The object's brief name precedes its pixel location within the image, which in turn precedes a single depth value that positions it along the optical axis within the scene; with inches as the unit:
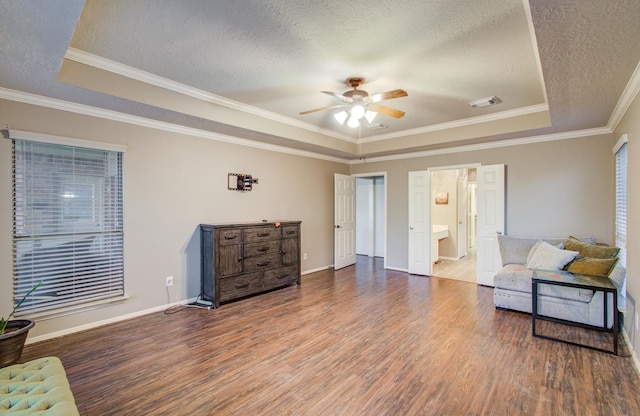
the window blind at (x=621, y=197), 130.4
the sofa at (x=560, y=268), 123.7
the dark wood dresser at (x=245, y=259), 154.9
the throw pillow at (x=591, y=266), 124.0
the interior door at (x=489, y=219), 188.2
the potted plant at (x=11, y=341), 89.2
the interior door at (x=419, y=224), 220.4
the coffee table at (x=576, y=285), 106.7
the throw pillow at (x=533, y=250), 159.2
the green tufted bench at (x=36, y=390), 55.1
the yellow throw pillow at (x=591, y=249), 133.4
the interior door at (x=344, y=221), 246.5
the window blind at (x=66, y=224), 112.7
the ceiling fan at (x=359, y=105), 121.4
